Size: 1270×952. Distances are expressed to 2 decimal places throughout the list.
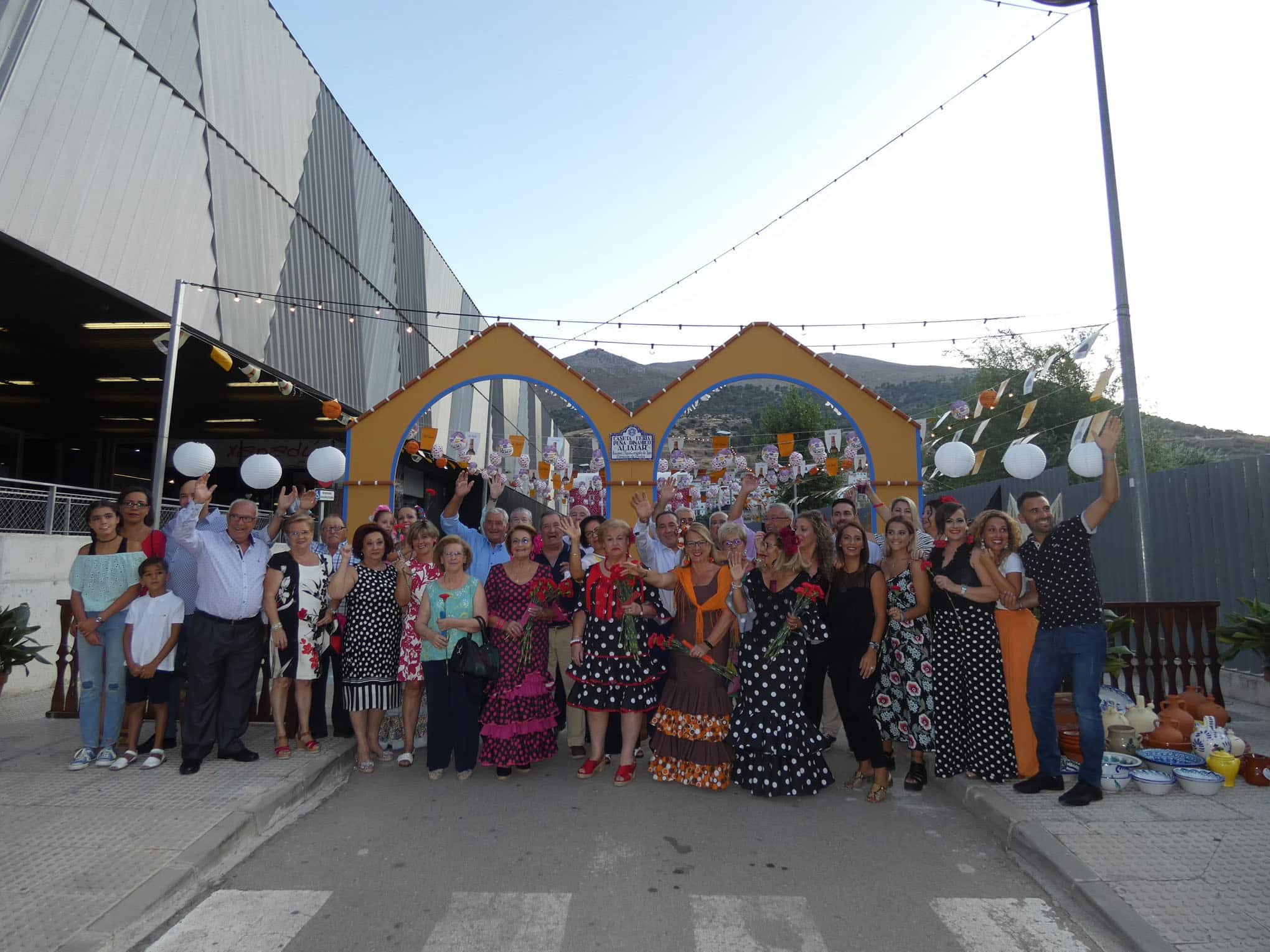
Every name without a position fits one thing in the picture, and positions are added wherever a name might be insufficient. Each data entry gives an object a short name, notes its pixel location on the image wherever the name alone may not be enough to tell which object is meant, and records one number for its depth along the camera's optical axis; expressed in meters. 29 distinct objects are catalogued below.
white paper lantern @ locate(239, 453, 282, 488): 8.99
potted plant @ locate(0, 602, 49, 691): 6.30
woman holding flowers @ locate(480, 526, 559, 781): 5.33
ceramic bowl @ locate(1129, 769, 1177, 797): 4.65
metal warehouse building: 10.55
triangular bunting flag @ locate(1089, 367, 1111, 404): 8.34
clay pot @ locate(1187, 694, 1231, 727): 5.52
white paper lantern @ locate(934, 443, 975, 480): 10.18
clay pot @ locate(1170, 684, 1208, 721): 5.62
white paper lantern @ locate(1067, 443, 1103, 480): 7.39
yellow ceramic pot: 4.82
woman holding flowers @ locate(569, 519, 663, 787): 5.33
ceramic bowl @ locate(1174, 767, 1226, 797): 4.64
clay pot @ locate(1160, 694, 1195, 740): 5.24
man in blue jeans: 4.53
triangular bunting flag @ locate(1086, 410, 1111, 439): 6.70
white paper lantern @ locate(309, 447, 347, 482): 10.35
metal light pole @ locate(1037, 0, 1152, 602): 7.55
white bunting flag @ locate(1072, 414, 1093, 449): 8.11
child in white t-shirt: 5.32
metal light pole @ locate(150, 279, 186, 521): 10.46
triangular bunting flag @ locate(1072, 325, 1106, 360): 9.05
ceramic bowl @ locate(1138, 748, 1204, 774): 4.88
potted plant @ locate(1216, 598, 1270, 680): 6.94
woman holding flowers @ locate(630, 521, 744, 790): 5.11
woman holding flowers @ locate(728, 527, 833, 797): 4.93
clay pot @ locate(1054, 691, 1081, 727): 5.41
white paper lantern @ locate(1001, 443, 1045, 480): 8.85
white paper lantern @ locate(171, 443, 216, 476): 7.58
